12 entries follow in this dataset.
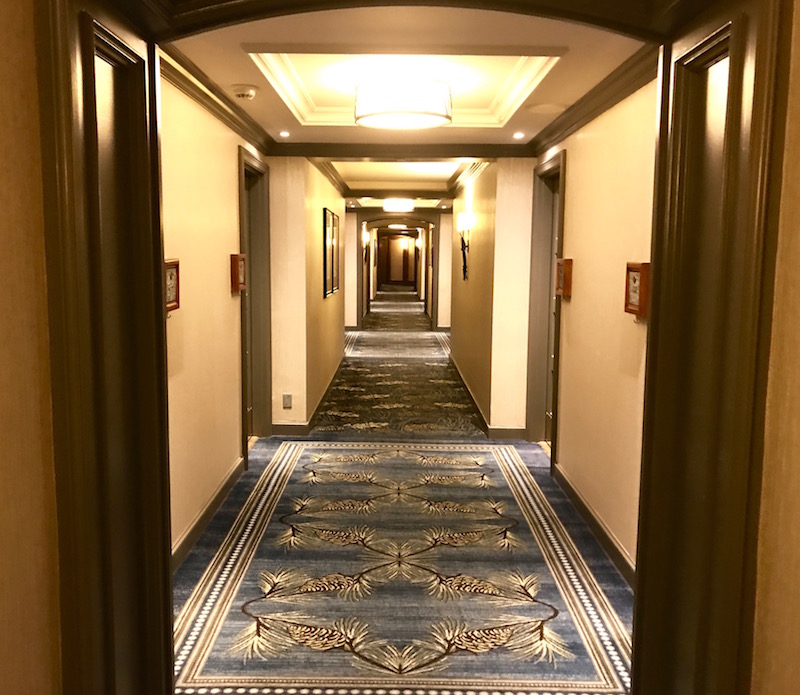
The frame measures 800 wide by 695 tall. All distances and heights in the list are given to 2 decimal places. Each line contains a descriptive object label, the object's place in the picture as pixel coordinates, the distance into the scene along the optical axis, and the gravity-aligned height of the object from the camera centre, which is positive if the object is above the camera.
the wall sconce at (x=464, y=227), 8.59 +0.37
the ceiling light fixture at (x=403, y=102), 3.95 +0.83
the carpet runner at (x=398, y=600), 2.84 -1.59
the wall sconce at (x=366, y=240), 17.48 +0.42
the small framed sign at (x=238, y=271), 4.98 -0.11
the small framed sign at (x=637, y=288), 3.37 -0.14
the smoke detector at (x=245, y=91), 4.14 +0.94
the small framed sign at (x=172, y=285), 3.48 -0.14
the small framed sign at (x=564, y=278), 5.00 -0.13
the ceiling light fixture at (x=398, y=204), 11.61 +0.84
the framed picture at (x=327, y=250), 7.80 +0.07
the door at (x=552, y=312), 5.49 -0.45
